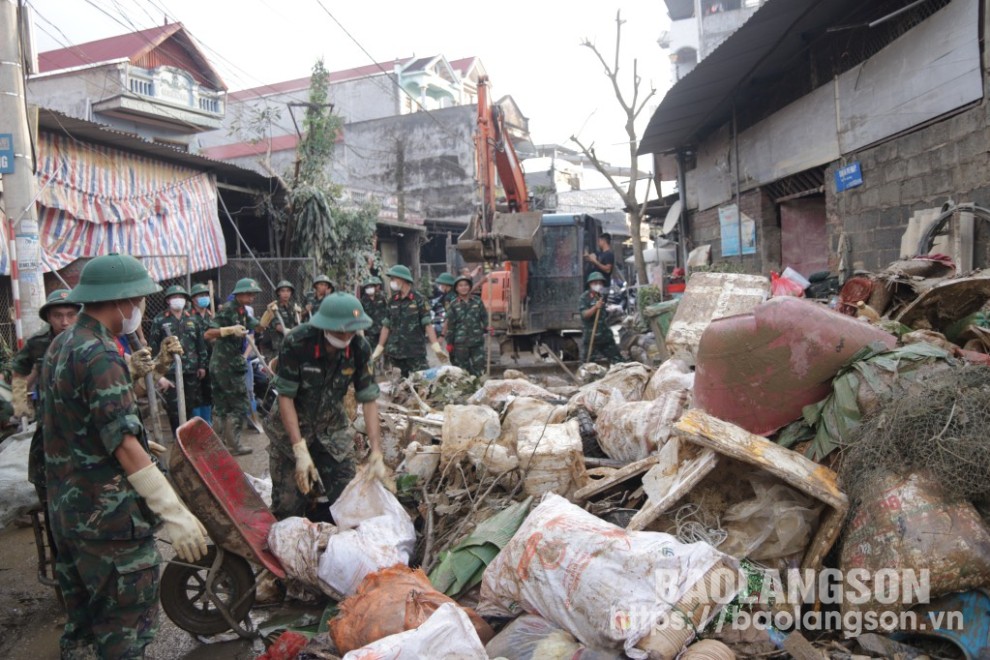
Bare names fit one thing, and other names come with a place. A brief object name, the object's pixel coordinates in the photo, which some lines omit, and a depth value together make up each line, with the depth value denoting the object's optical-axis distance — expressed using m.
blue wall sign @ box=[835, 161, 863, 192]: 7.24
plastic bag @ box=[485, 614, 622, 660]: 2.43
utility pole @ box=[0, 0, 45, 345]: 5.34
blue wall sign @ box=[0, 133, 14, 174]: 5.31
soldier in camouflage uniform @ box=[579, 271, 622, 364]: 8.86
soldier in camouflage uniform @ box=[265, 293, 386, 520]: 3.70
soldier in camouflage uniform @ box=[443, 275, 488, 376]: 8.26
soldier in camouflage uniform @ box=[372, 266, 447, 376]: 7.97
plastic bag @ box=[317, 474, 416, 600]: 3.17
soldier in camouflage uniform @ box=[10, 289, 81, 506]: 4.06
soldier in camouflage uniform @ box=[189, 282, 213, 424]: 7.13
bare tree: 13.55
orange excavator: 10.21
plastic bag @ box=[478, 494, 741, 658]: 2.36
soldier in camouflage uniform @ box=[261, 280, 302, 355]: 7.38
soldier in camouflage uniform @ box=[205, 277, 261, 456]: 6.69
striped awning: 8.43
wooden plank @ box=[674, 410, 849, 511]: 2.82
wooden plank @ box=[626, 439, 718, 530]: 2.96
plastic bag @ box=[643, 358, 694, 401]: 4.60
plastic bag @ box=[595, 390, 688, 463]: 4.07
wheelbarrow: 3.17
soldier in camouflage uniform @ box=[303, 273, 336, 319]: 8.69
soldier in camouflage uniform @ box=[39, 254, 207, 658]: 2.44
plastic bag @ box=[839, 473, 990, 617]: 2.48
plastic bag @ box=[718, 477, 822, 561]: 2.84
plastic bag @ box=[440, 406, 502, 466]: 4.26
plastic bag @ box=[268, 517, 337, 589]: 3.25
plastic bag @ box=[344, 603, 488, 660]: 2.21
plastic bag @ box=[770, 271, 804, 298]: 5.56
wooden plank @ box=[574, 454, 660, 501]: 3.61
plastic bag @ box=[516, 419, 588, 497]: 3.78
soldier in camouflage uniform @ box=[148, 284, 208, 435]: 6.94
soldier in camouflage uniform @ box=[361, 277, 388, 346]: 8.81
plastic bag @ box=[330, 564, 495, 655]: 2.59
